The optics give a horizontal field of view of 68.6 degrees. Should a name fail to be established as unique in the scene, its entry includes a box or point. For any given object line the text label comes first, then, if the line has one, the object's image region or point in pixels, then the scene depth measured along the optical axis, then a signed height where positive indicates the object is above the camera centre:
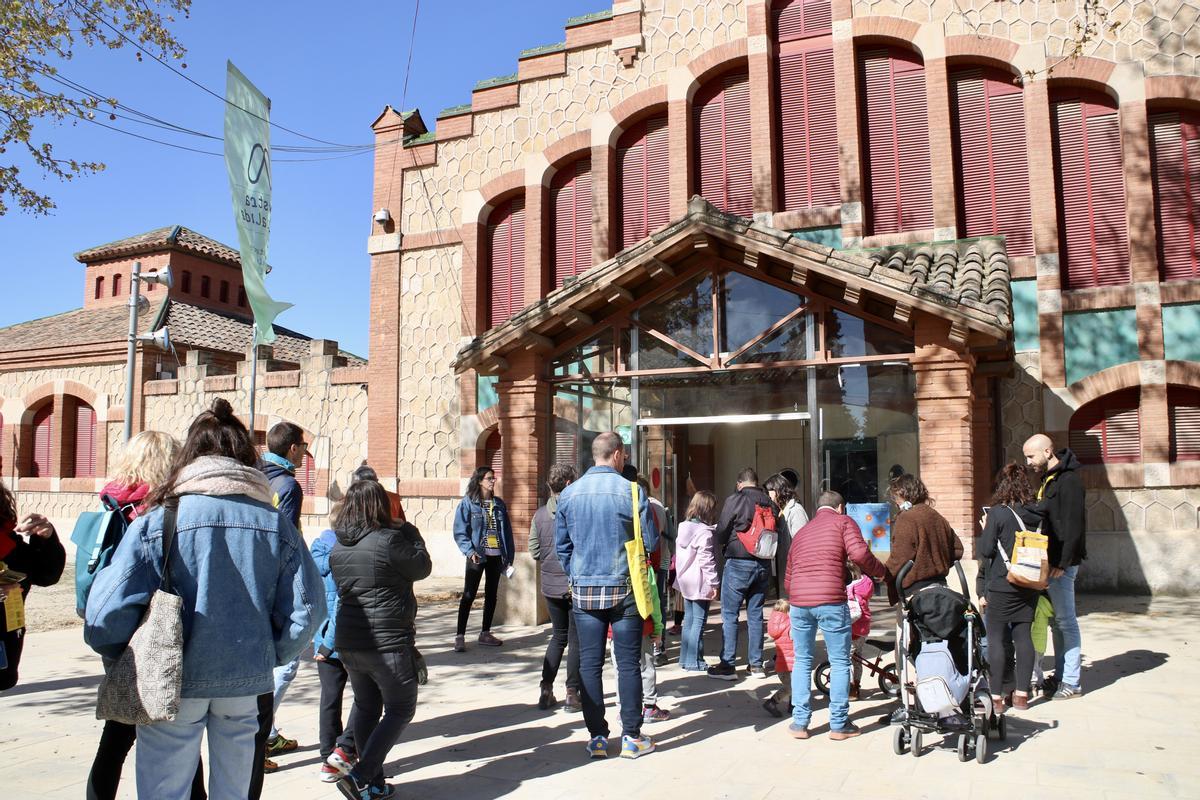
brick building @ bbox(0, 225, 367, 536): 18.39 +2.10
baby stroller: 5.56 -1.35
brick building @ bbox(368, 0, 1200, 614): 10.78 +3.11
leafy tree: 10.71 +5.46
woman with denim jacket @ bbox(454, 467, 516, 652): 9.59 -0.70
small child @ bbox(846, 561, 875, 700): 6.96 -1.17
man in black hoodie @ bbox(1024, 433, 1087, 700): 6.79 -0.59
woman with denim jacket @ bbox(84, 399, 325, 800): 3.30 -0.48
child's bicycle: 6.71 -1.64
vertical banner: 12.25 +4.24
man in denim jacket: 5.76 -0.84
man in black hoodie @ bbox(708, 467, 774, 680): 8.16 -1.05
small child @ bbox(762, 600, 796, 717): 6.76 -1.40
